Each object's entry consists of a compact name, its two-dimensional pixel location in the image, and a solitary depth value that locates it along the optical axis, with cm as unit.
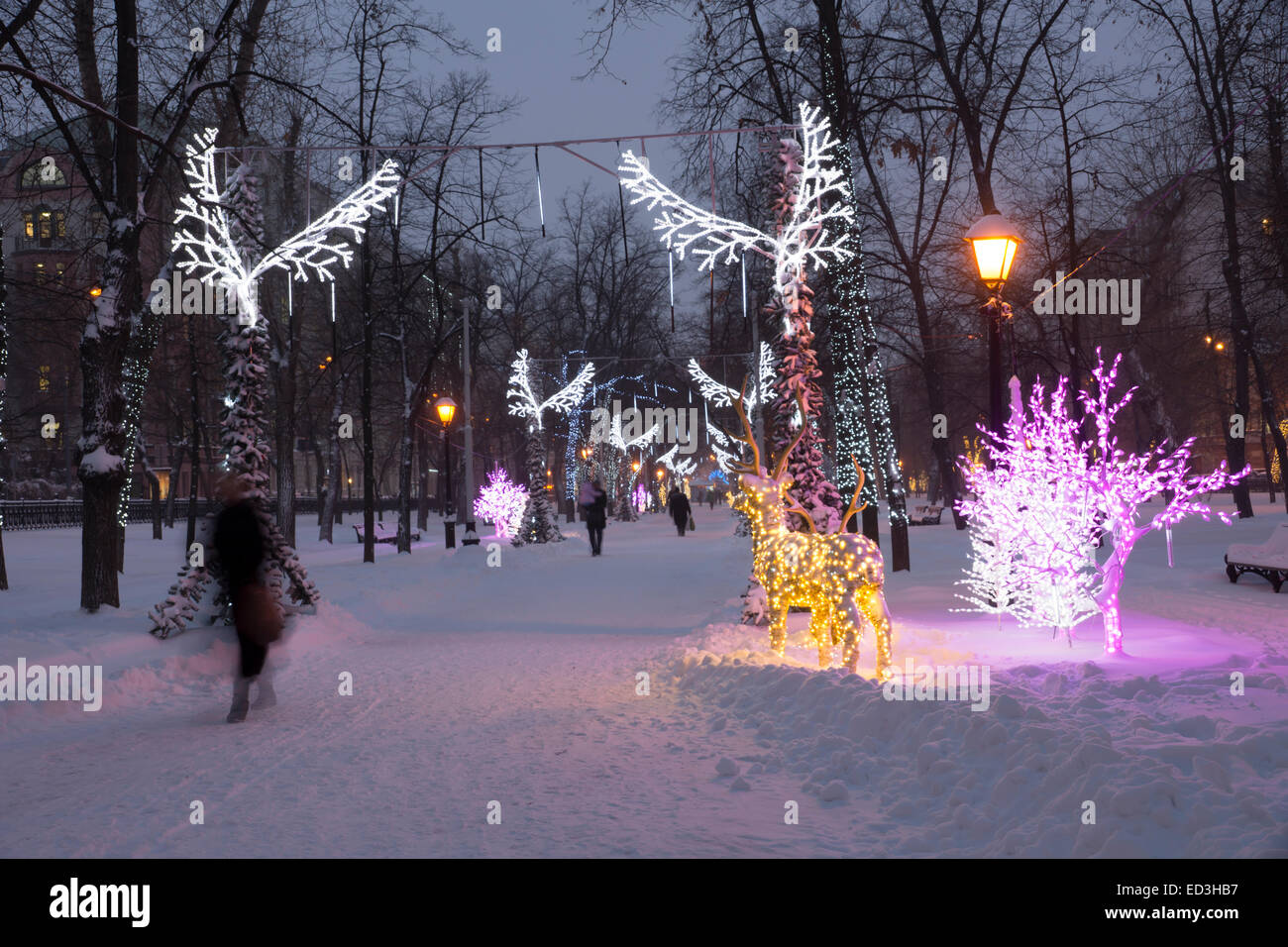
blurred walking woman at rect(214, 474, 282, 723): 788
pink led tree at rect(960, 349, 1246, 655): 975
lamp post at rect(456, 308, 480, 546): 2872
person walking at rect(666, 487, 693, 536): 3925
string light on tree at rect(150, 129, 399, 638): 1225
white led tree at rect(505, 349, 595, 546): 3262
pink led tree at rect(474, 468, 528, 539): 3719
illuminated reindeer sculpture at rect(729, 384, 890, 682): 900
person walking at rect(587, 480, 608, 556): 2884
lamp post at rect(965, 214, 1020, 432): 1066
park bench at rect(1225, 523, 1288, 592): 1498
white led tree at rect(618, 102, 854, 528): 1344
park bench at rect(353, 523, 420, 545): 3182
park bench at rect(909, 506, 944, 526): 3941
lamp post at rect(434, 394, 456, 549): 2628
